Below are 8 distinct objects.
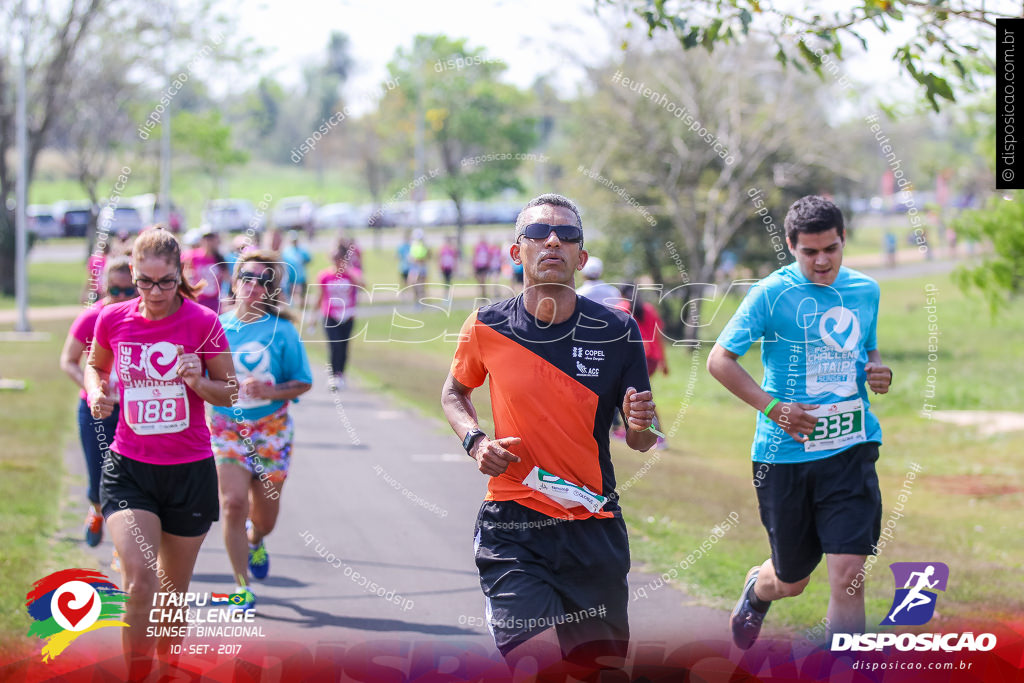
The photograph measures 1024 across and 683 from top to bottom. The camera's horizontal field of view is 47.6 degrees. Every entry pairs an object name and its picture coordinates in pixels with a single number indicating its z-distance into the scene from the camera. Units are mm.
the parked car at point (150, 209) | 35756
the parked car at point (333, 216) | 49903
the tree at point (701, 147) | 21406
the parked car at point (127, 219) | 44406
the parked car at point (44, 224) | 47666
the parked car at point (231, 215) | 36844
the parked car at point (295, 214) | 44312
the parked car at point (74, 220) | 48000
